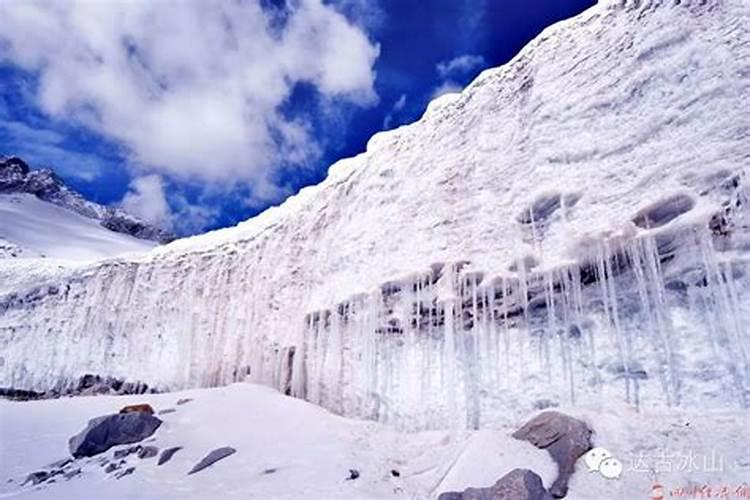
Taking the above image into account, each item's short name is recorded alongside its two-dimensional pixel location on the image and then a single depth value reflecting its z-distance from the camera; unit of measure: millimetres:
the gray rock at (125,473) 11227
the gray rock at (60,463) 12554
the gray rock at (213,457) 11219
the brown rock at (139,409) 14436
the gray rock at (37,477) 11773
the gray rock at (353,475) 9810
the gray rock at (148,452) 12148
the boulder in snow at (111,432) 12945
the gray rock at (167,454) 11753
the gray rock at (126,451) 12362
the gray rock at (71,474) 11616
